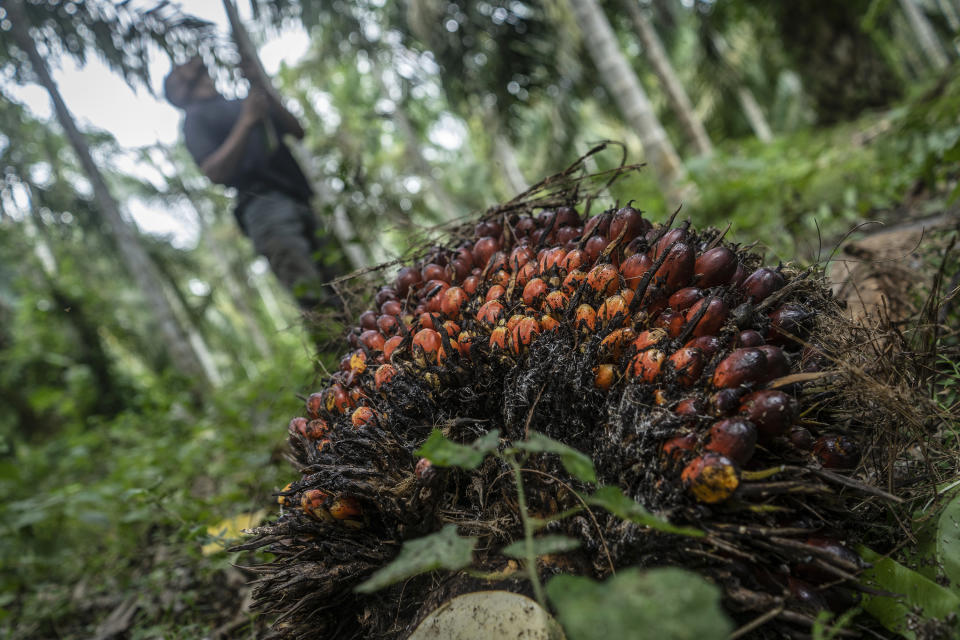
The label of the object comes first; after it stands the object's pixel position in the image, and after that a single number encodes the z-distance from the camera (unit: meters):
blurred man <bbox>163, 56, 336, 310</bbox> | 3.56
